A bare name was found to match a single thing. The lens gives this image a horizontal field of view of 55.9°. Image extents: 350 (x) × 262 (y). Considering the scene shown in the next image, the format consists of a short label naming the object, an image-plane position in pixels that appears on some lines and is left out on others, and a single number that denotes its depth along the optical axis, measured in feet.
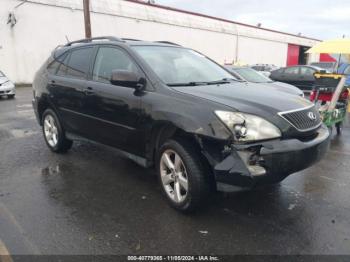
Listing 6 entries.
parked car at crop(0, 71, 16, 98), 42.94
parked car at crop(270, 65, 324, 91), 52.47
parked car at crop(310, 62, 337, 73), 69.23
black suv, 9.59
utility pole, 54.34
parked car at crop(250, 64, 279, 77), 77.95
